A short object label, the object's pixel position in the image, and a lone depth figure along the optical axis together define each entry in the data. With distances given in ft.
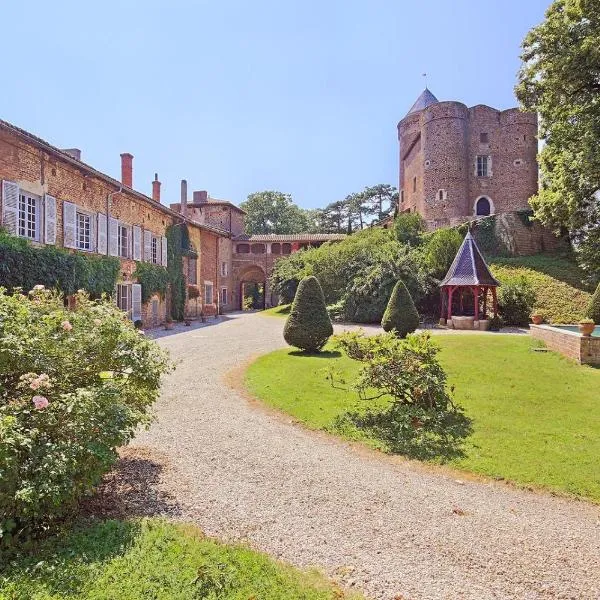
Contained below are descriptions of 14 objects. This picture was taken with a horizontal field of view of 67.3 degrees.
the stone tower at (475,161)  125.39
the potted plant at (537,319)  63.52
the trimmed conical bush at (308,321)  45.85
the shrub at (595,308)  63.10
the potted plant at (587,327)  41.16
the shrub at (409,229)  103.50
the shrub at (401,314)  53.62
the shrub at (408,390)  24.47
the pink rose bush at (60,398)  11.73
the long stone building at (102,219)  46.16
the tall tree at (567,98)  45.88
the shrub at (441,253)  87.97
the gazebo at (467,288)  73.51
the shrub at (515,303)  74.90
